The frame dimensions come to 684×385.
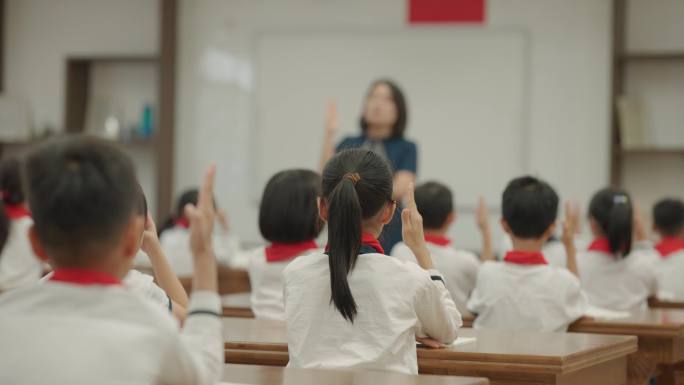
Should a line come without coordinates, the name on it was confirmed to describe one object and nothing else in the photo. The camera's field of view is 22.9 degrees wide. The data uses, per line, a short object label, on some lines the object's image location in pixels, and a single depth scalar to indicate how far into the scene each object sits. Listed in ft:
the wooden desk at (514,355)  11.09
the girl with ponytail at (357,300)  10.72
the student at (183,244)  27.77
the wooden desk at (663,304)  20.07
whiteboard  36.50
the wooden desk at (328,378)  9.01
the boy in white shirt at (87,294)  6.81
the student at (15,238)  23.03
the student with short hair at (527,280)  15.76
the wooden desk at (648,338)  14.90
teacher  24.05
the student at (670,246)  25.11
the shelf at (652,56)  34.69
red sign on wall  36.62
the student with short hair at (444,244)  18.58
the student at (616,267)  20.37
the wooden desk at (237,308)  17.24
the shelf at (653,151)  34.65
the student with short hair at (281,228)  16.79
